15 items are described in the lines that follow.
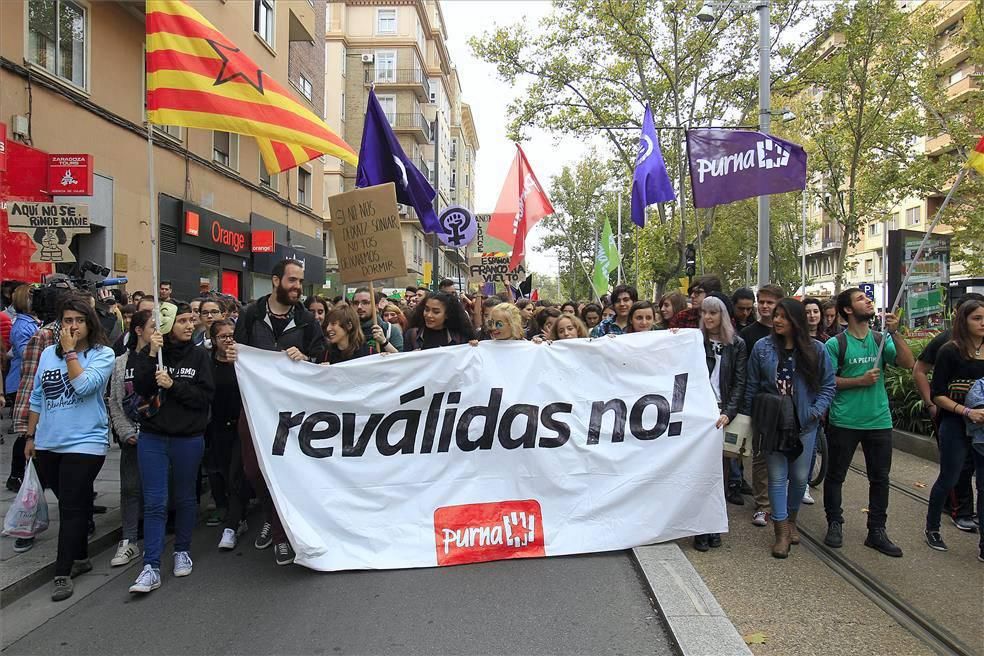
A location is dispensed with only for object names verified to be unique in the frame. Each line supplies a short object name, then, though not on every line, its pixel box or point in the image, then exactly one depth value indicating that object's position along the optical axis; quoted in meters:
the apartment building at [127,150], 10.55
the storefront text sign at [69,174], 10.79
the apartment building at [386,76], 41.12
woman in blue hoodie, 4.25
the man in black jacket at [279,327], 5.02
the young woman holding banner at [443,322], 5.66
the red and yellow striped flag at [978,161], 5.34
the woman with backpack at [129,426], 4.63
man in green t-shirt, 4.81
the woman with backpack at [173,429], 4.34
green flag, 13.71
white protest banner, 4.53
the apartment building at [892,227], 21.61
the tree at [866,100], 17.19
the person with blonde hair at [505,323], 5.05
